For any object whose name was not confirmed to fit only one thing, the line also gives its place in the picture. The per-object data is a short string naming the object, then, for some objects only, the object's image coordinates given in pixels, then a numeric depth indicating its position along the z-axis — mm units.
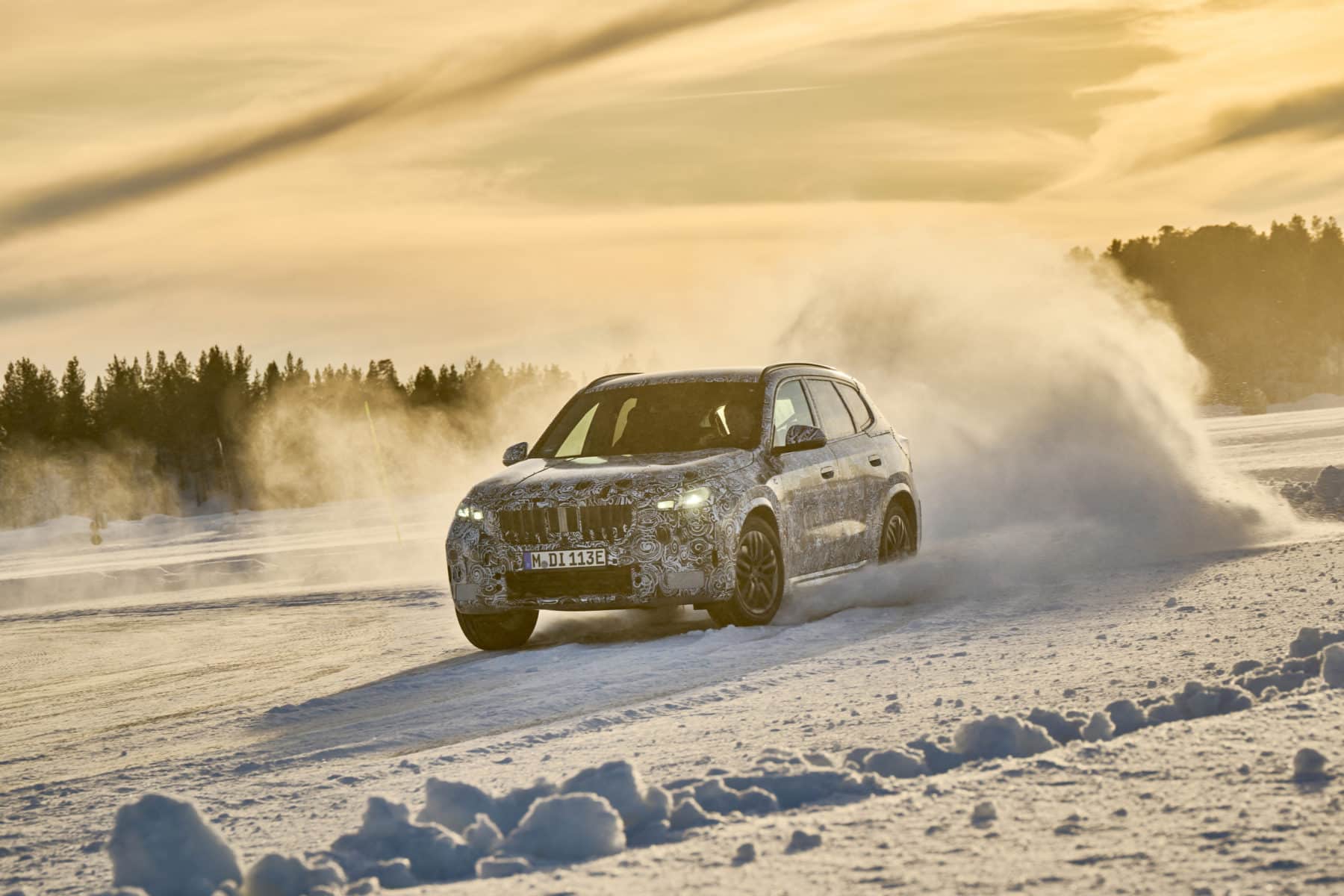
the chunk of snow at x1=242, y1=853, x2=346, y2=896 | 8875
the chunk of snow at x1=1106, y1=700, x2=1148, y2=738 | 12414
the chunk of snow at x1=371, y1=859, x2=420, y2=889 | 9180
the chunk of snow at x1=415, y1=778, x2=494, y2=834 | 10297
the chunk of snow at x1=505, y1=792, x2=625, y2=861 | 9633
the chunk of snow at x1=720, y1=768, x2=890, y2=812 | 10766
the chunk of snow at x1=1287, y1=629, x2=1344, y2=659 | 14906
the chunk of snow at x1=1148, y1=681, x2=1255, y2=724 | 12805
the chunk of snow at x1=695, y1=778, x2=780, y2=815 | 10484
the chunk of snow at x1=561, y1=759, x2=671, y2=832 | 10203
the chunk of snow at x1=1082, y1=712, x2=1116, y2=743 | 12078
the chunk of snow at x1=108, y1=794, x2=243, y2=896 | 9305
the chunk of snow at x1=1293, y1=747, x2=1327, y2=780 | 10453
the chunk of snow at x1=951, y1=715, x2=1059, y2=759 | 11773
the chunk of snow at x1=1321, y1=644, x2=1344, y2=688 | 13555
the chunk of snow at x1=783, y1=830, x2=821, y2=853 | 9434
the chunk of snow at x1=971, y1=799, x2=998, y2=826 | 9828
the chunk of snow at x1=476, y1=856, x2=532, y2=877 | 9273
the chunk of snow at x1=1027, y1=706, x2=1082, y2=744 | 12180
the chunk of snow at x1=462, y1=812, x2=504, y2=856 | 9672
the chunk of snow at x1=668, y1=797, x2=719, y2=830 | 10156
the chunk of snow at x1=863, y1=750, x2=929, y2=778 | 11320
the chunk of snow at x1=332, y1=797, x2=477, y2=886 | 9453
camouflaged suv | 19828
